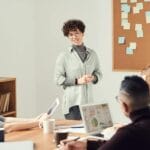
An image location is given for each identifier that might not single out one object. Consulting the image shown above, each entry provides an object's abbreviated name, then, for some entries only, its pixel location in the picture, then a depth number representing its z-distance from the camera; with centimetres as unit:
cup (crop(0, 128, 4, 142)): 331
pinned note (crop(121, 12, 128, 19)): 663
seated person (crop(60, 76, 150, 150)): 217
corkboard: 652
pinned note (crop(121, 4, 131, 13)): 659
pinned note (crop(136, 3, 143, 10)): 650
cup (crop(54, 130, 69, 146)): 326
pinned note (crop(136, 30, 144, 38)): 655
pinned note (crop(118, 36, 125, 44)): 670
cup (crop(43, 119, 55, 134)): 380
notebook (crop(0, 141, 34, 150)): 299
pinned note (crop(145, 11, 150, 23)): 646
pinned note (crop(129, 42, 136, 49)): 662
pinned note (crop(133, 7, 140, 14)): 654
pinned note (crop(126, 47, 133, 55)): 666
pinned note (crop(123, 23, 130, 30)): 664
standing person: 519
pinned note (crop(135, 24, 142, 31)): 654
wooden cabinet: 612
